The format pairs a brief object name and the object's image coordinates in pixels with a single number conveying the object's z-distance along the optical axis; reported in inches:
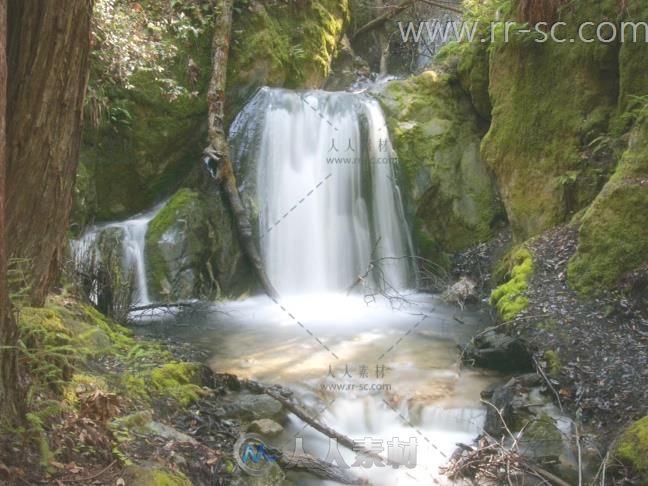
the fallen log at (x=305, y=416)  187.8
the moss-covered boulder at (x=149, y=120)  370.2
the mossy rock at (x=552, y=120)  319.6
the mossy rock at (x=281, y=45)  441.7
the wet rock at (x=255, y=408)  191.2
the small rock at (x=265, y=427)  181.2
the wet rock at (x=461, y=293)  347.3
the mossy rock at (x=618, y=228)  246.2
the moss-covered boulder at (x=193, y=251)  356.8
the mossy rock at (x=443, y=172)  415.5
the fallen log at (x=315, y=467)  171.6
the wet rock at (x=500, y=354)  236.7
